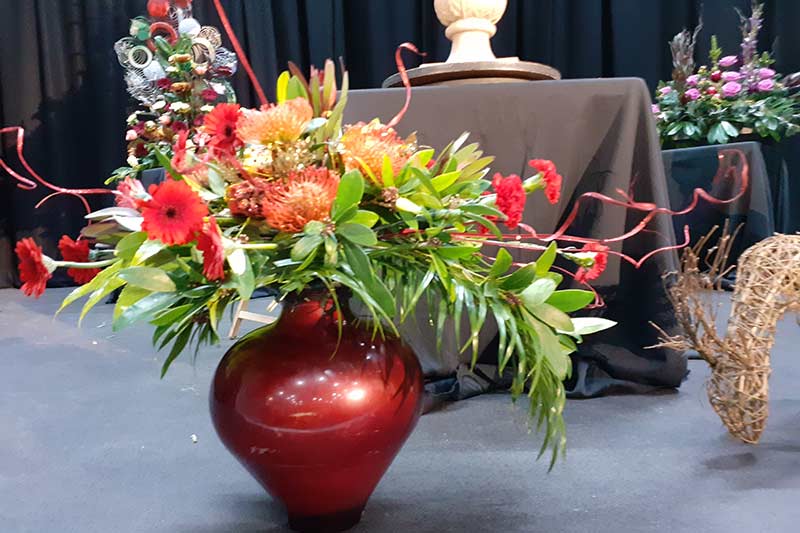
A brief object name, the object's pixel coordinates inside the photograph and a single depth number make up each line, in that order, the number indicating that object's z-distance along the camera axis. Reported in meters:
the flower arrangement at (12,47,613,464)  0.48
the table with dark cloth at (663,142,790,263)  2.03
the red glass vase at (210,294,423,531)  0.56
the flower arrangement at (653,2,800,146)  2.28
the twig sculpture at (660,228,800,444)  0.84
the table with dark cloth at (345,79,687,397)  1.09
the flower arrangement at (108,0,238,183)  2.34
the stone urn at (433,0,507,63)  1.20
